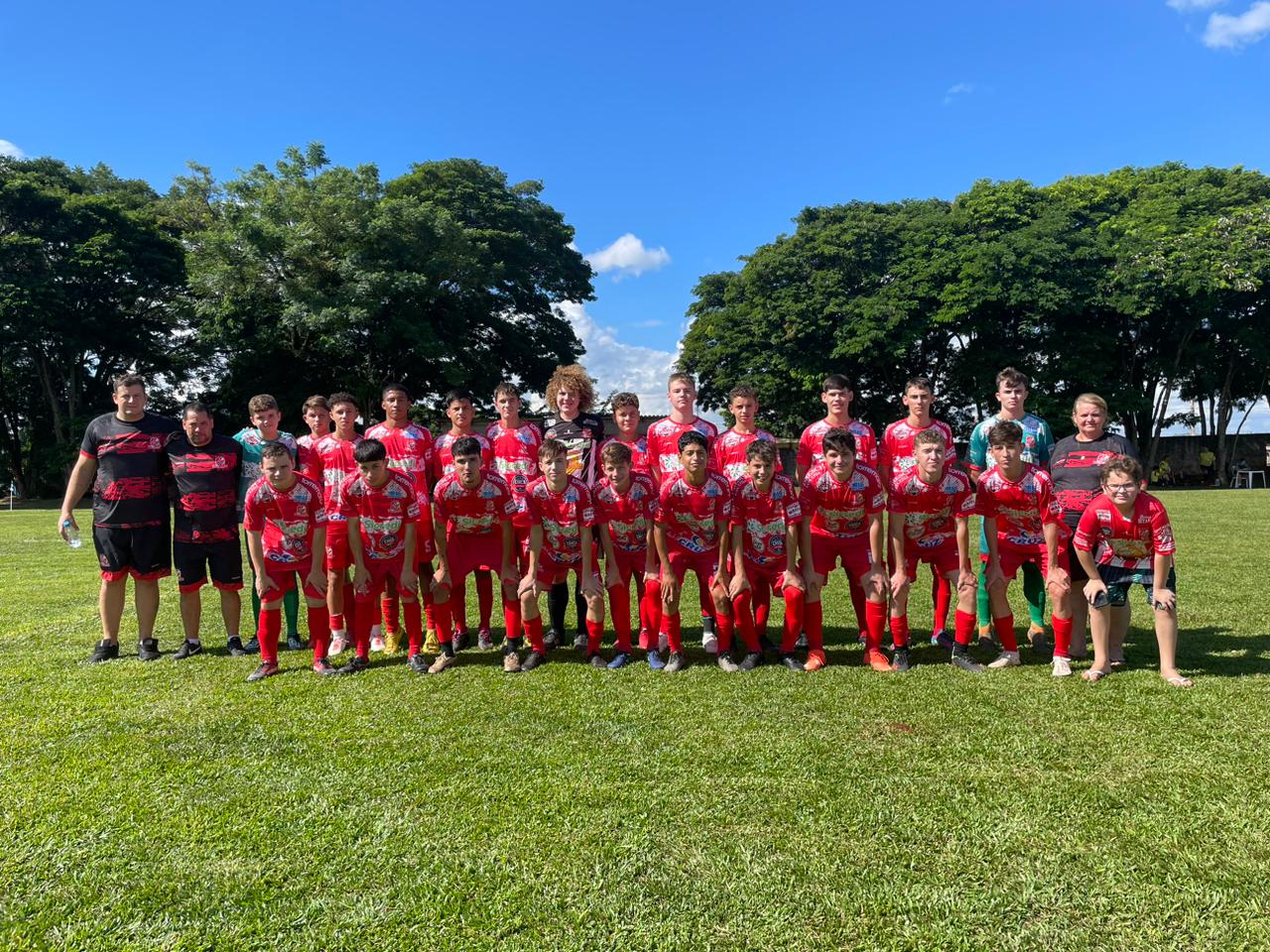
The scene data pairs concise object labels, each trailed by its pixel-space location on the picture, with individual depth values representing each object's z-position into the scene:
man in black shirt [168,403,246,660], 5.33
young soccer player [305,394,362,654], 5.34
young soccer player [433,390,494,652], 5.47
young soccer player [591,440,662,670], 5.02
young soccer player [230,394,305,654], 5.69
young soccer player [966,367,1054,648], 5.44
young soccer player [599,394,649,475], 5.70
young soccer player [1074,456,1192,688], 4.38
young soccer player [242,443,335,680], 4.89
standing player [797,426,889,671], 4.89
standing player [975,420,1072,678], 4.82
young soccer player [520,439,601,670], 5.04
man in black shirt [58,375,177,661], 5.28
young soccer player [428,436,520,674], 5.07
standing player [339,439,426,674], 5.01
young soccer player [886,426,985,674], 4.84
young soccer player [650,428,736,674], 4.94
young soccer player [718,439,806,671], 4.91
